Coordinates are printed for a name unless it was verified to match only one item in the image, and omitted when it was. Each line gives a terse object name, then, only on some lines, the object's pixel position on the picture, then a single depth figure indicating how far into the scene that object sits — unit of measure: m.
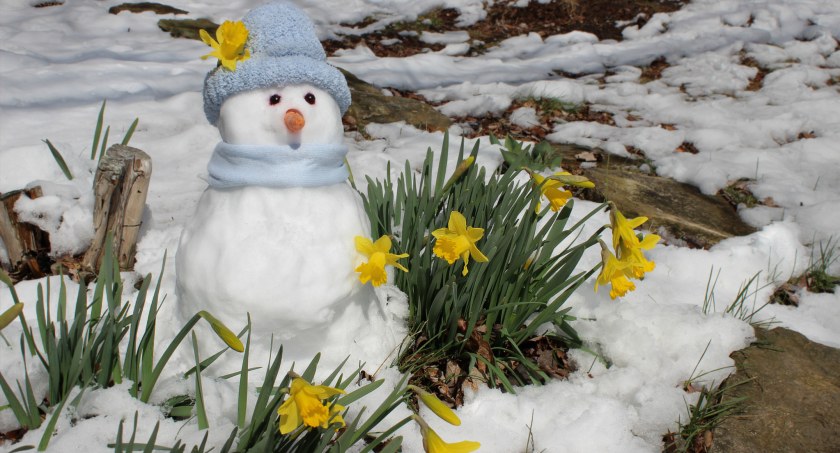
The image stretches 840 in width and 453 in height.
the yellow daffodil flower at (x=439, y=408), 1.11
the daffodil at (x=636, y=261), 1.48
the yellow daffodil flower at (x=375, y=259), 1.43
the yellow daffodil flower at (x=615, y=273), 1.47
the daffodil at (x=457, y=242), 1.43
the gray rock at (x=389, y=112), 3.70
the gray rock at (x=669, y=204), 2.78
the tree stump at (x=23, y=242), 1.97
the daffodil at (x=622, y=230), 1.46
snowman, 1.43
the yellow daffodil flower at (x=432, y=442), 1.10
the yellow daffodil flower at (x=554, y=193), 1.67
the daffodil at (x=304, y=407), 1.08
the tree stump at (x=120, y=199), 1.91
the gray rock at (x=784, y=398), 1.63
